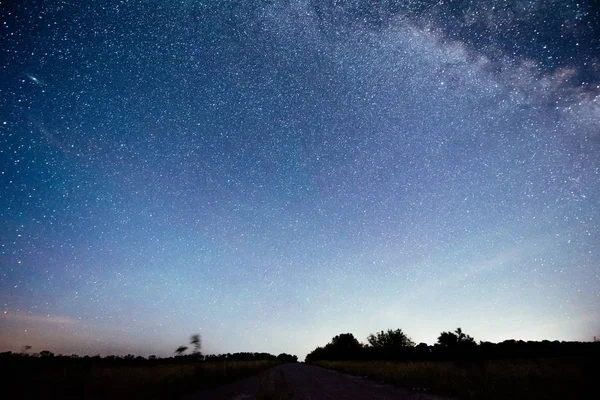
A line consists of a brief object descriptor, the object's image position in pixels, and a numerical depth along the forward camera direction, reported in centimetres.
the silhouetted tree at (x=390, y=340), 8812
